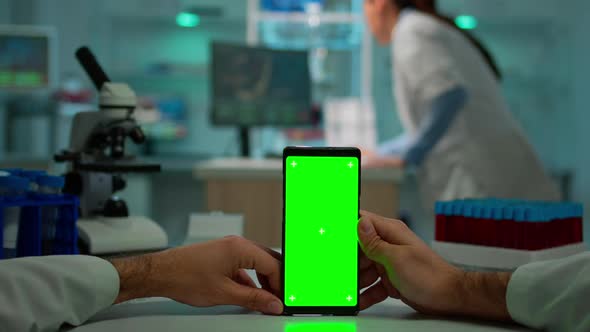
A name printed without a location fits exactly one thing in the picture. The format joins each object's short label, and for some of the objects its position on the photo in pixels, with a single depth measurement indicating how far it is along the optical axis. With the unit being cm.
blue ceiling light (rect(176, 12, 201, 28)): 523
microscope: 131
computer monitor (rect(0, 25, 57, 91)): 318
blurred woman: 252
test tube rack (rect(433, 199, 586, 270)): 117
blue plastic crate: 99
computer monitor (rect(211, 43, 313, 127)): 295
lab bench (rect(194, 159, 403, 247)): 267
